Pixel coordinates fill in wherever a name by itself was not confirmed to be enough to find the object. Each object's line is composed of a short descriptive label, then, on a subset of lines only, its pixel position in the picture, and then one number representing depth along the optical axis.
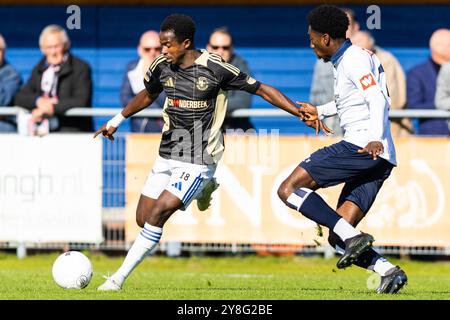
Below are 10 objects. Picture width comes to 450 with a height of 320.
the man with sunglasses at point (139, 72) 16.69
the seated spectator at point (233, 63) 16.36
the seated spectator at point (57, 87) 16.30
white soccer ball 11.12
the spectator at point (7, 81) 17.21
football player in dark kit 11.11
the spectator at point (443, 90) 16.09
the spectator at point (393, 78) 16.25
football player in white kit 10.55
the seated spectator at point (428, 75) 16.83
